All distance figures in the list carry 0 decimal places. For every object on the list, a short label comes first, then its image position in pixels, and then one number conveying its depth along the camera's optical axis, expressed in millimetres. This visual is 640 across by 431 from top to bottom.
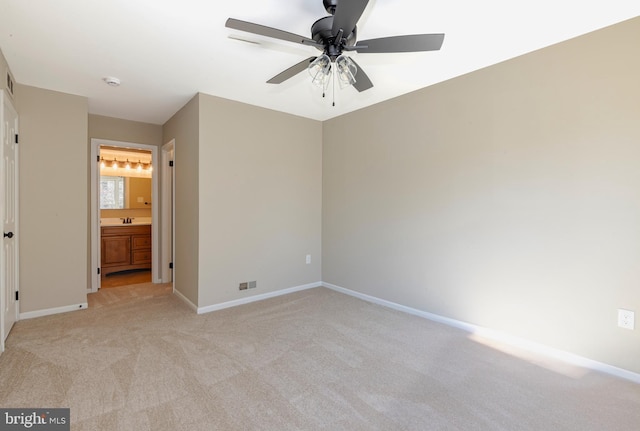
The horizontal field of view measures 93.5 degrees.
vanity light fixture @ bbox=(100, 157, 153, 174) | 5800
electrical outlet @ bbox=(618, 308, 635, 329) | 2131
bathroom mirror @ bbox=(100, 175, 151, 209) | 5746
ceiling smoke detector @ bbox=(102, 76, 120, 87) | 2969
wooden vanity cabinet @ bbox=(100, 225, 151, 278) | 5051
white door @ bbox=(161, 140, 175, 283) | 4656
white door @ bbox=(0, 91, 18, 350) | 2551
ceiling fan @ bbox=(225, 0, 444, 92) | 1616
